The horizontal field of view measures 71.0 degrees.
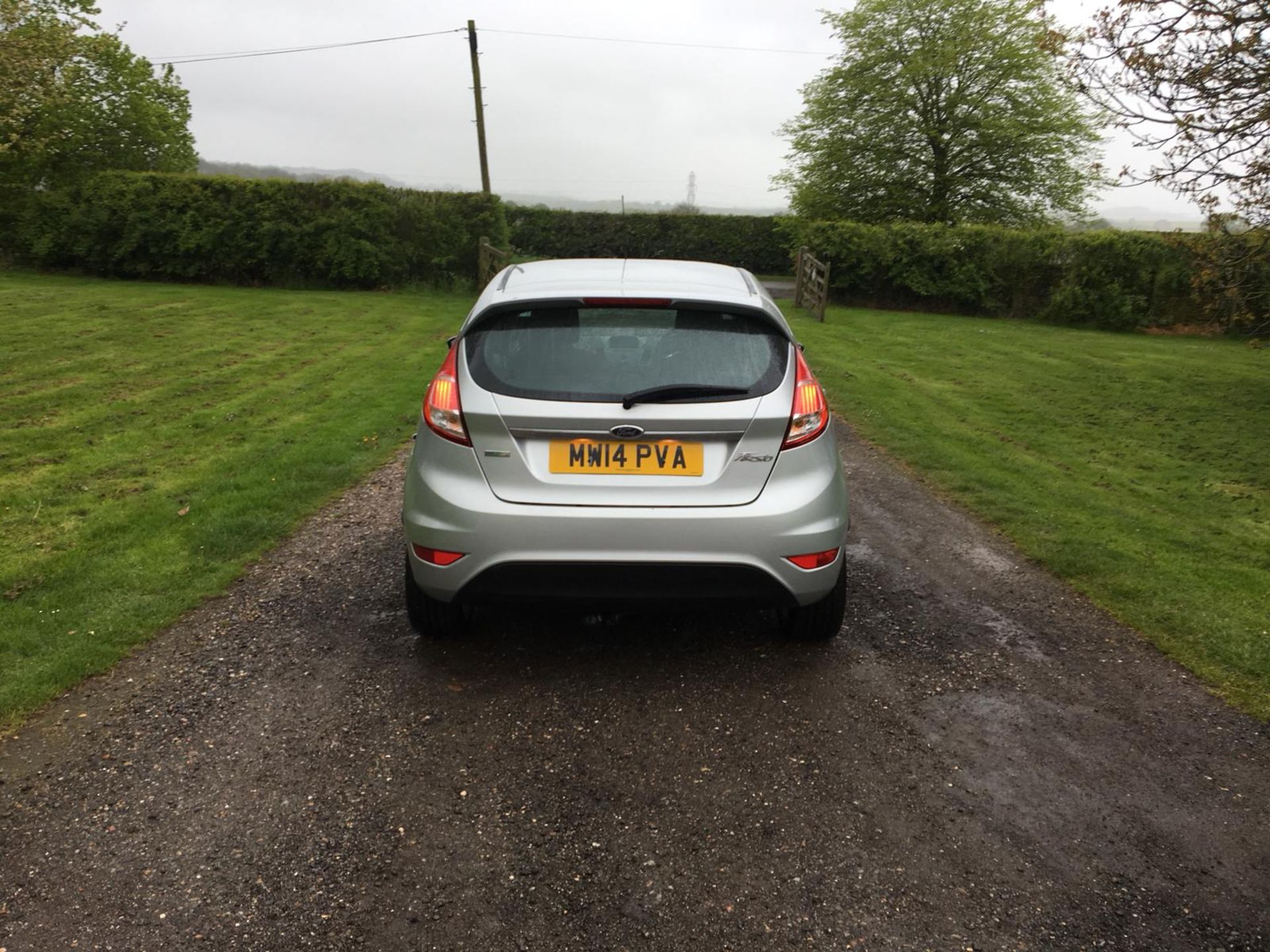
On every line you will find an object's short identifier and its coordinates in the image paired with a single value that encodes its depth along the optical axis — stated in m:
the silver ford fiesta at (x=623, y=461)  3.51
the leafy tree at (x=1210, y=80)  9.55
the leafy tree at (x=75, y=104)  19.38
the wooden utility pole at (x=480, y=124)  30.53
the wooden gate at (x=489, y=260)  21.62
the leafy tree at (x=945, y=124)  34.38
